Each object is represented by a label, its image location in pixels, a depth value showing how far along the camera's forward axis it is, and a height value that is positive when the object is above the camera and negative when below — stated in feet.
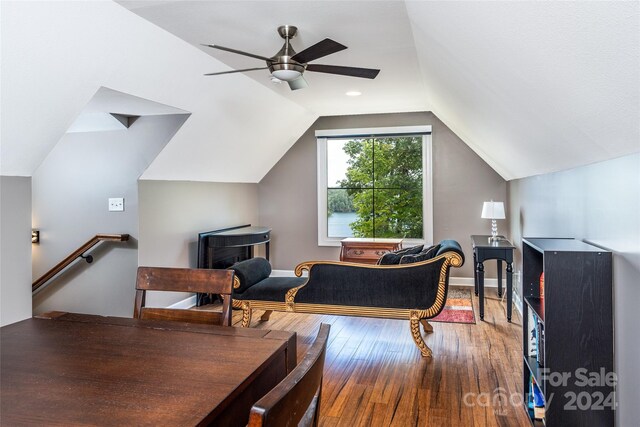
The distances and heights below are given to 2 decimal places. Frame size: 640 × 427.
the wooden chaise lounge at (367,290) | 11.09 -2.18
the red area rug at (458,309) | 14.25 -3.55
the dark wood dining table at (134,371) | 3.16 -1.40
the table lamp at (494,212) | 15.98 -0.17
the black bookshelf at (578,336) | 6.12 -1.83
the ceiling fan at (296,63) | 8.78 +3.12
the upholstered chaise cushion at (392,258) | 11.73 -1.33
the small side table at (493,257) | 14.16 -1.63
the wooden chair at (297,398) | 2.24 -1.04
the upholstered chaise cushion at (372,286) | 11.16 -2.00
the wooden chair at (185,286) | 5.87 -1.03
